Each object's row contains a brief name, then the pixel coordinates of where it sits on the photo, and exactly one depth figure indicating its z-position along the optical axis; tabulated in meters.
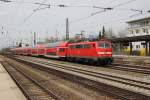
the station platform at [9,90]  13.43
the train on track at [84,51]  32.47
